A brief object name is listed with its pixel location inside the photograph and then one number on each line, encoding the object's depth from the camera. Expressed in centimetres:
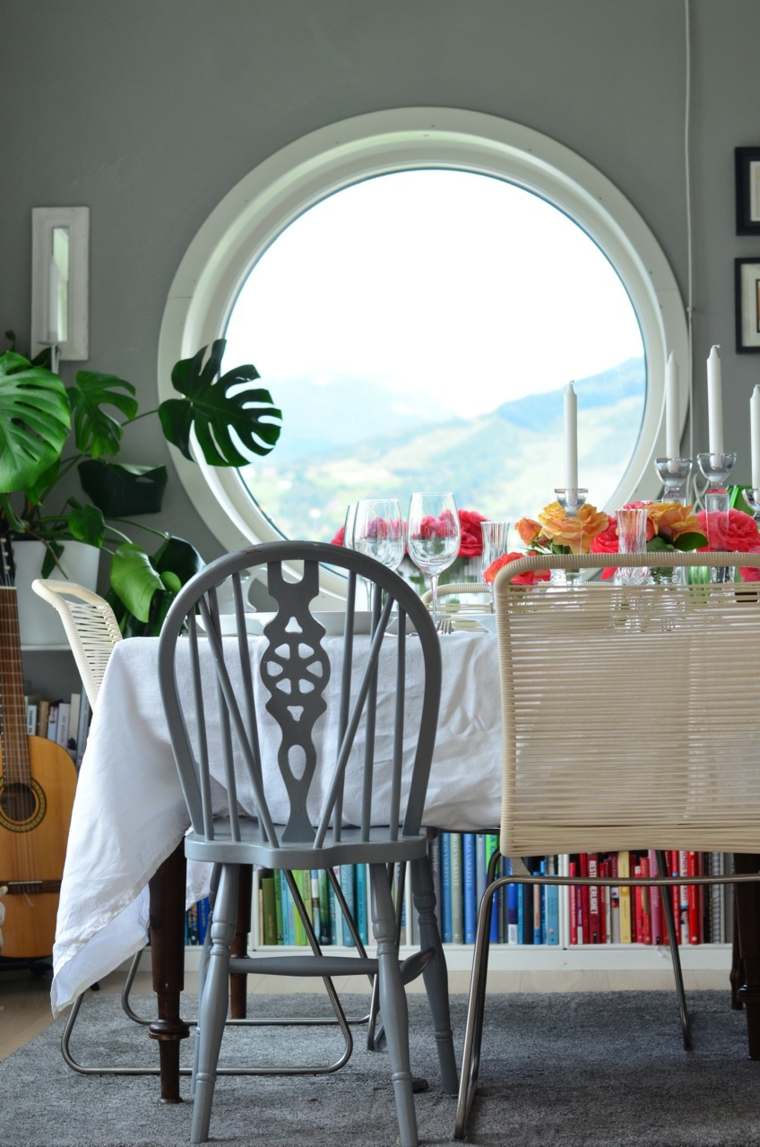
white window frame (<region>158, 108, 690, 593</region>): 375
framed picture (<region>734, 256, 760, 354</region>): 373
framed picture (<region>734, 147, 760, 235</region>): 374
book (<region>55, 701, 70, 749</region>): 351
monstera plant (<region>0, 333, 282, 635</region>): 327
